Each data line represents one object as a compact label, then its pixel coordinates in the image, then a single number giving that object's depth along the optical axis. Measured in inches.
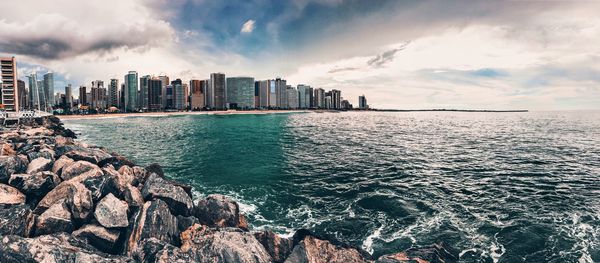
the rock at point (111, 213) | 507.8
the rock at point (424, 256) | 475.8
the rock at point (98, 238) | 478.6
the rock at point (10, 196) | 521.7
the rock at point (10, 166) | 628.1
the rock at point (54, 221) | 466.9
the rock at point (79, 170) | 651.1
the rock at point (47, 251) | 377.7
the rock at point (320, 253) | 479.8
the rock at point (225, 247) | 443.5
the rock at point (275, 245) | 506.3
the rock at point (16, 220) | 437.9
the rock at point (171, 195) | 601.3
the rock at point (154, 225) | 485.4
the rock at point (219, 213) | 618.5
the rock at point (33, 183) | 581.9
